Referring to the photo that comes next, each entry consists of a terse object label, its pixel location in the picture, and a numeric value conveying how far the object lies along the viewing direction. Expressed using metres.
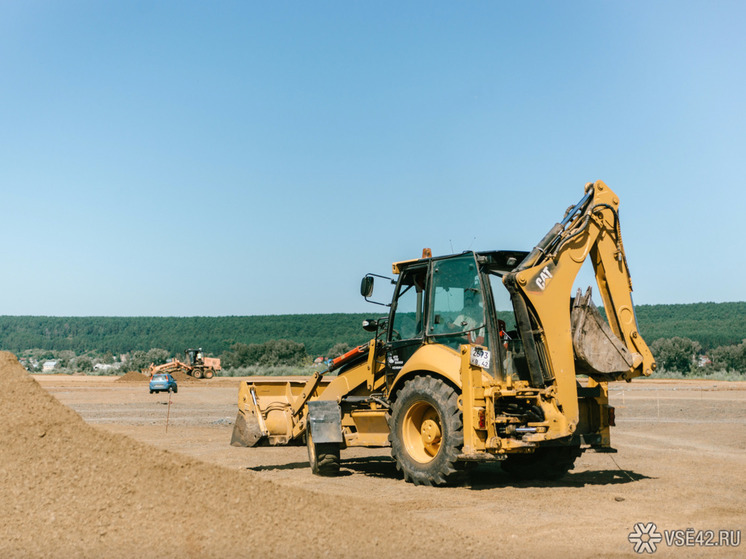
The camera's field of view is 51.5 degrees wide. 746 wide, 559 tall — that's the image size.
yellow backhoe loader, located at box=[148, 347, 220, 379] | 60.64
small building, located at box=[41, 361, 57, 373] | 92.22
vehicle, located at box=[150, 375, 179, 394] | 43.09
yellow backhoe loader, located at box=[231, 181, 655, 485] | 9.58
